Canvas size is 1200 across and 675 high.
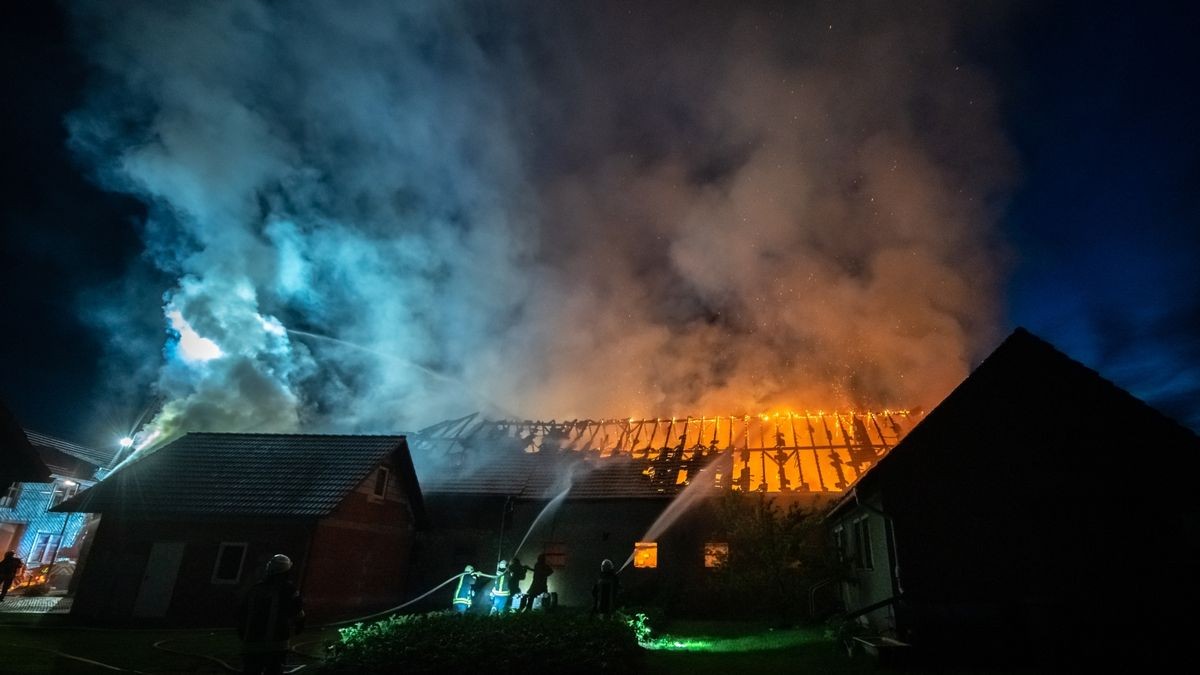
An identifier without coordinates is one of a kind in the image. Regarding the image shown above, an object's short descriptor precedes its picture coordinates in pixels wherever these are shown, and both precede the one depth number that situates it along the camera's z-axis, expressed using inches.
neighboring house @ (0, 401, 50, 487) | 427.8
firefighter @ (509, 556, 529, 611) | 666.8
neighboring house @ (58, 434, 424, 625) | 665.6
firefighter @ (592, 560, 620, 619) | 480.1
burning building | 877.8
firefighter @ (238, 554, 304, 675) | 259.0
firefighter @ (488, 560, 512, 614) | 631.8
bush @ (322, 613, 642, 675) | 332.2
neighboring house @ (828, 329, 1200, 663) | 414.3
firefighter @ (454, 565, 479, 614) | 604.7
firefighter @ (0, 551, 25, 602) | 769.6
